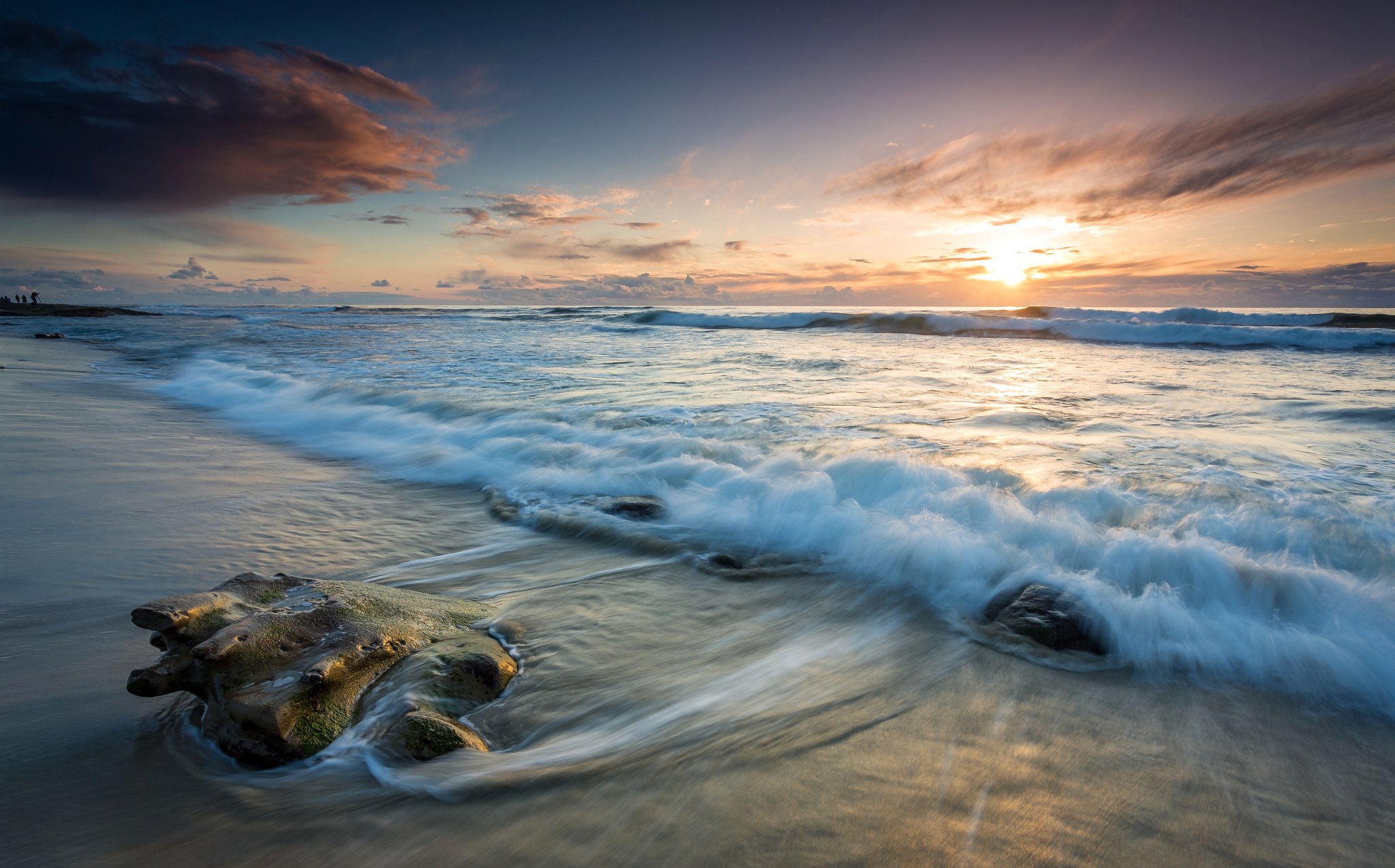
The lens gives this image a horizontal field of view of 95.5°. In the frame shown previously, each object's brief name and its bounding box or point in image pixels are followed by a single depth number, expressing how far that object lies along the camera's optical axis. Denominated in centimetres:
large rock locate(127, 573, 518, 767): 218
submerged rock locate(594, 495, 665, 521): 491
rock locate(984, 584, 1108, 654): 304
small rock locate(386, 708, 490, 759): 217
